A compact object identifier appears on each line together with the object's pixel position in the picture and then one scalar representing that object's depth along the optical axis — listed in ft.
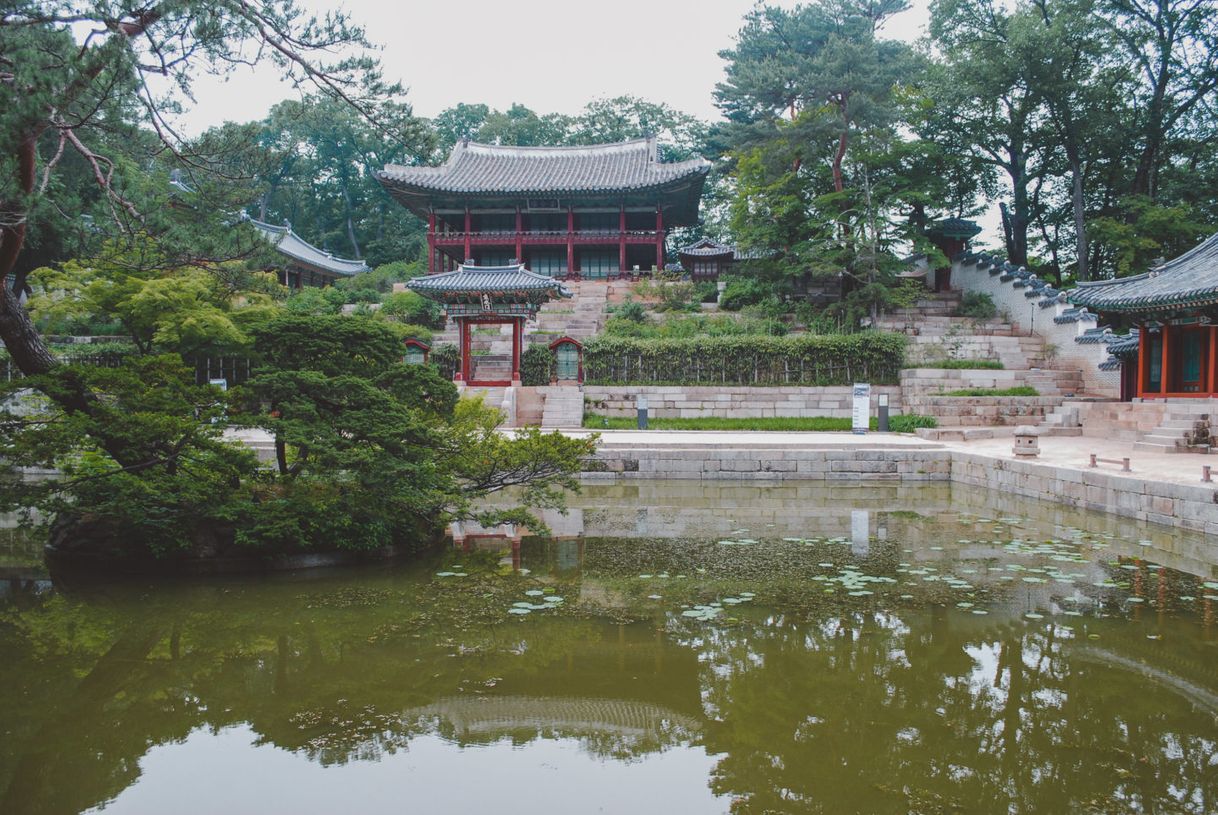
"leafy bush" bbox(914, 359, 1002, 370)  68.49
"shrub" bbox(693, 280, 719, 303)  92.07
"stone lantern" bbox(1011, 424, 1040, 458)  43.65
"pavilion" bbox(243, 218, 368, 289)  109.88
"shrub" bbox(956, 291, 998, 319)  82.33
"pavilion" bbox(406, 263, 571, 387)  70.33
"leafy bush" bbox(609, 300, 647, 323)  84.23
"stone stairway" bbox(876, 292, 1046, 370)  72.13
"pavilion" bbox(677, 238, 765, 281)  104.32
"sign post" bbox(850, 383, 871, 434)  58.44
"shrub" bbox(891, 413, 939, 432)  62.03
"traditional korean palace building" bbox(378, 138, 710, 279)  103.45
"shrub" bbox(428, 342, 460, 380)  73.82
